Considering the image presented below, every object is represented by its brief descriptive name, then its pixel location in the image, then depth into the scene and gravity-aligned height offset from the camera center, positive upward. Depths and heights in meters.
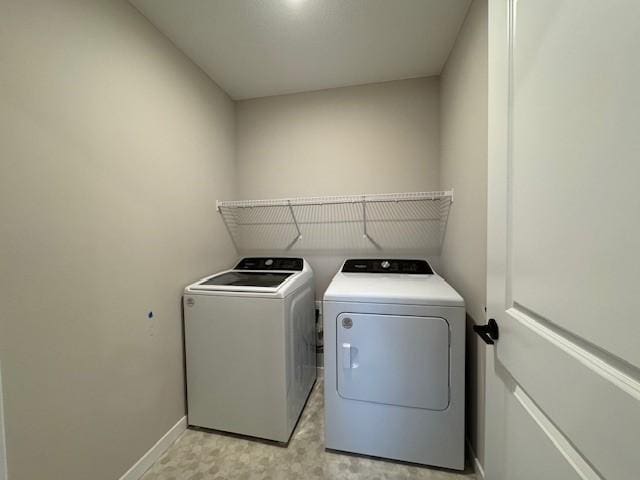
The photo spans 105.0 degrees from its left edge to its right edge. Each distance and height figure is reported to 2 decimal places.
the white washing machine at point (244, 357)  1.51 -0.79
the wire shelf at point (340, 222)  2.07 +0.08
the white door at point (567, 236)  0.40 -0.02
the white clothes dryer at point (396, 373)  1.31 -0.79
